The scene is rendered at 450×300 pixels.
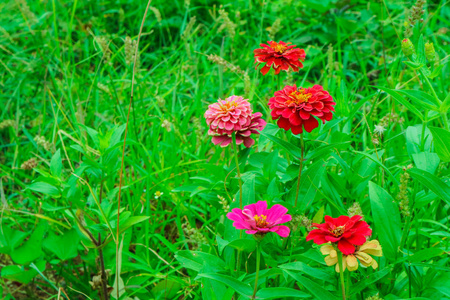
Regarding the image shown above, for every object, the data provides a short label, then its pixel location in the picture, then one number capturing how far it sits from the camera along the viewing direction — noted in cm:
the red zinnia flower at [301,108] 111
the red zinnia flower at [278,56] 123
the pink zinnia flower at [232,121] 116
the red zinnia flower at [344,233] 101
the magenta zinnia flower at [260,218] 104
